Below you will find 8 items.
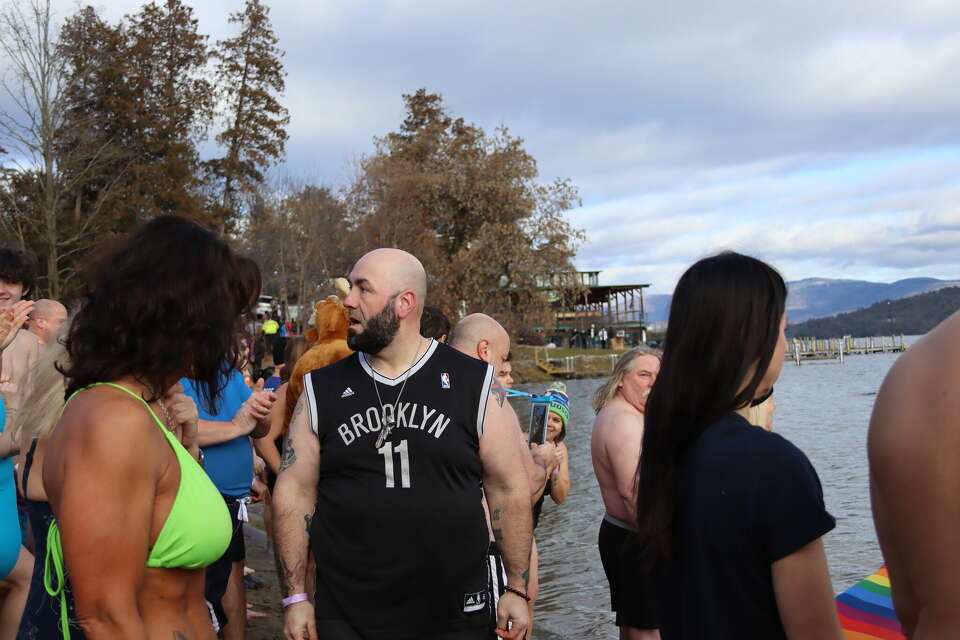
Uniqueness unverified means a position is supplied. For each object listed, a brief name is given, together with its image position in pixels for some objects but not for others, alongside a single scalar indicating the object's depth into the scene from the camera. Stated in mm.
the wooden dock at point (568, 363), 58375
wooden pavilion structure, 84312
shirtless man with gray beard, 4652
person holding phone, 5551
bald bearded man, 3529
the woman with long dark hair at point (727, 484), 2146
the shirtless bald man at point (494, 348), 5040
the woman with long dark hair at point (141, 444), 2207
